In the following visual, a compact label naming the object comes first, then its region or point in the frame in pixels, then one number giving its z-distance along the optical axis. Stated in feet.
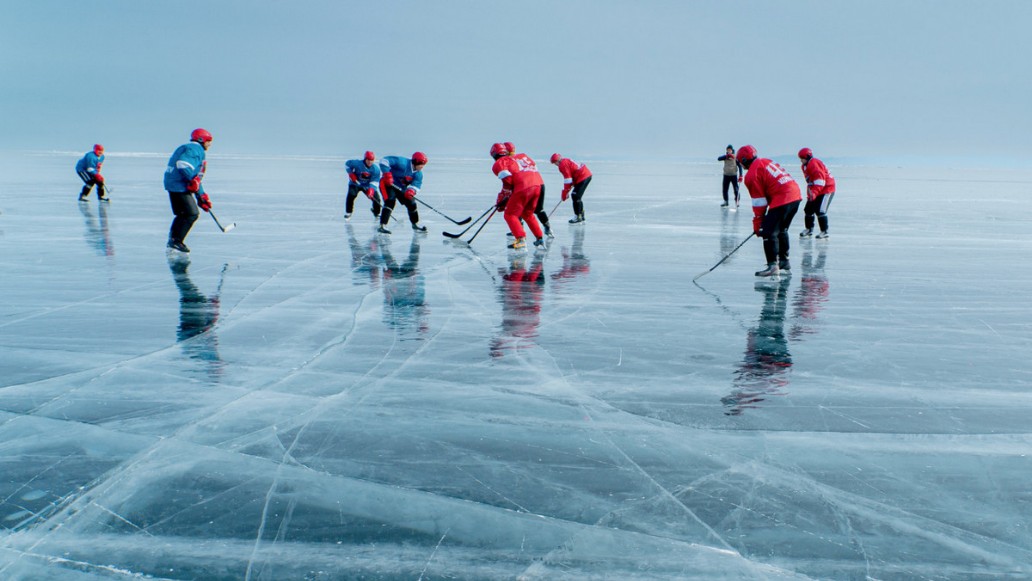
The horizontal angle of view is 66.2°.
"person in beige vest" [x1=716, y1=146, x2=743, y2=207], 55.62
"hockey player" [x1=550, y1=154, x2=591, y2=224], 43.29
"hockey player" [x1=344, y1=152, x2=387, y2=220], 44.11
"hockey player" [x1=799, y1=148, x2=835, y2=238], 35.12
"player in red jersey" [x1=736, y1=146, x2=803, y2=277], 25.41
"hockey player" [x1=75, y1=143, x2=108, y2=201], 53.57
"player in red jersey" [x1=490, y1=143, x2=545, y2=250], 32.55
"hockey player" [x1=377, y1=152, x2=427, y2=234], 40.16
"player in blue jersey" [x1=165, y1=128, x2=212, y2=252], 29.58
